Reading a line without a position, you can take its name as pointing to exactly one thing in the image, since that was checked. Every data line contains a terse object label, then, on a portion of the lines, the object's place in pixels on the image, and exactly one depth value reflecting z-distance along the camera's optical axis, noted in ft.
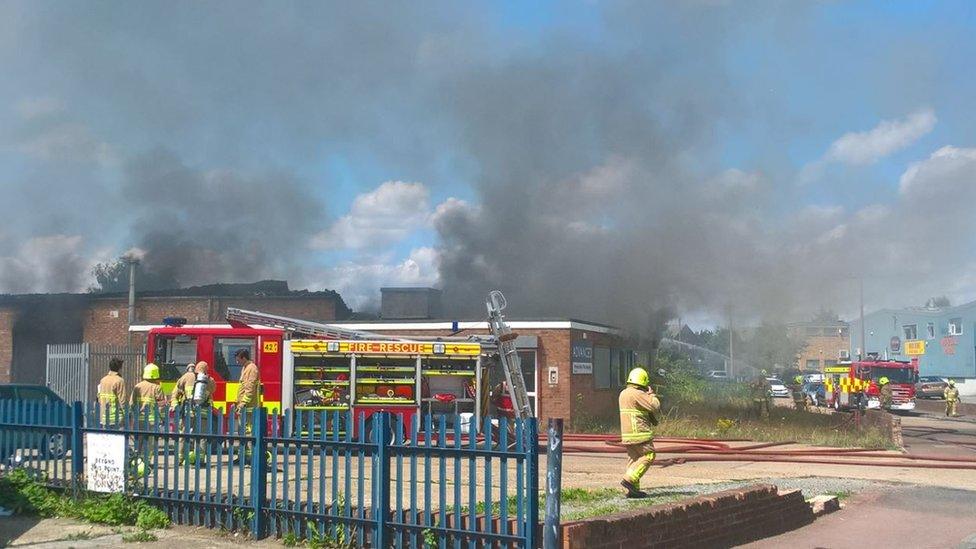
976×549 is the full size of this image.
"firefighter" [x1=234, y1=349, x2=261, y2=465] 39.17
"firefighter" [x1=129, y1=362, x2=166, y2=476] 27.73
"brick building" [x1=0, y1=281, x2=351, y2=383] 96.99
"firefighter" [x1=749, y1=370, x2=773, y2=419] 83.91
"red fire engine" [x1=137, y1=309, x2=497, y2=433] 48.26
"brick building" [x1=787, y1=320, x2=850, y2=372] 301.02
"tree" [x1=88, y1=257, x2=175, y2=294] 114.42
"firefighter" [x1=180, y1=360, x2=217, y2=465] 26.35
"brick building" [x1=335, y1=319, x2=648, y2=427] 71.82
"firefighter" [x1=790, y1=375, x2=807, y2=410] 97.76
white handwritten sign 28.12
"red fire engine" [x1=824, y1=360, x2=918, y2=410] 114.74
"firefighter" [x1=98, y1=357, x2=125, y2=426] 38.47
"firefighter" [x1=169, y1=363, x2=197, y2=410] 43.88
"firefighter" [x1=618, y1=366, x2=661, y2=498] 30.48
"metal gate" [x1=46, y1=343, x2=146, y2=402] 73.26
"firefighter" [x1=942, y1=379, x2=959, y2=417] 112.37
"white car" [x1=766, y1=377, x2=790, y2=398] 178.76
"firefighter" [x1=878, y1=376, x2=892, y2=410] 107.29
